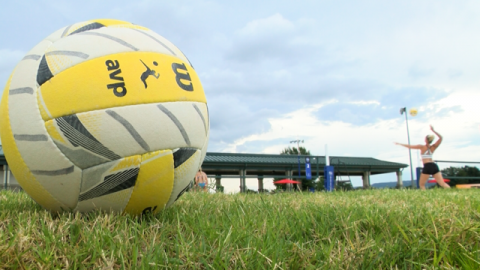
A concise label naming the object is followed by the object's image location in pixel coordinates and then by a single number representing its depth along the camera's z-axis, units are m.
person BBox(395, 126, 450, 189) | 10.75
